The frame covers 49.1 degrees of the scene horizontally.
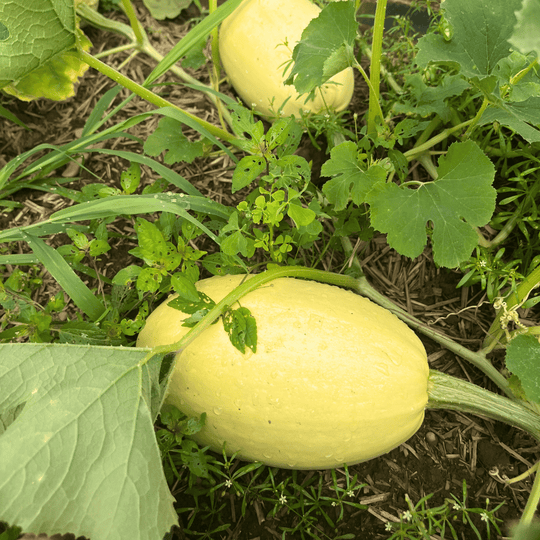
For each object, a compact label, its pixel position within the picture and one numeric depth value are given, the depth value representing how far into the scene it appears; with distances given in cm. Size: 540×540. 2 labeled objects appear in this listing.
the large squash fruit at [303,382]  41
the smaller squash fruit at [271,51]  51
